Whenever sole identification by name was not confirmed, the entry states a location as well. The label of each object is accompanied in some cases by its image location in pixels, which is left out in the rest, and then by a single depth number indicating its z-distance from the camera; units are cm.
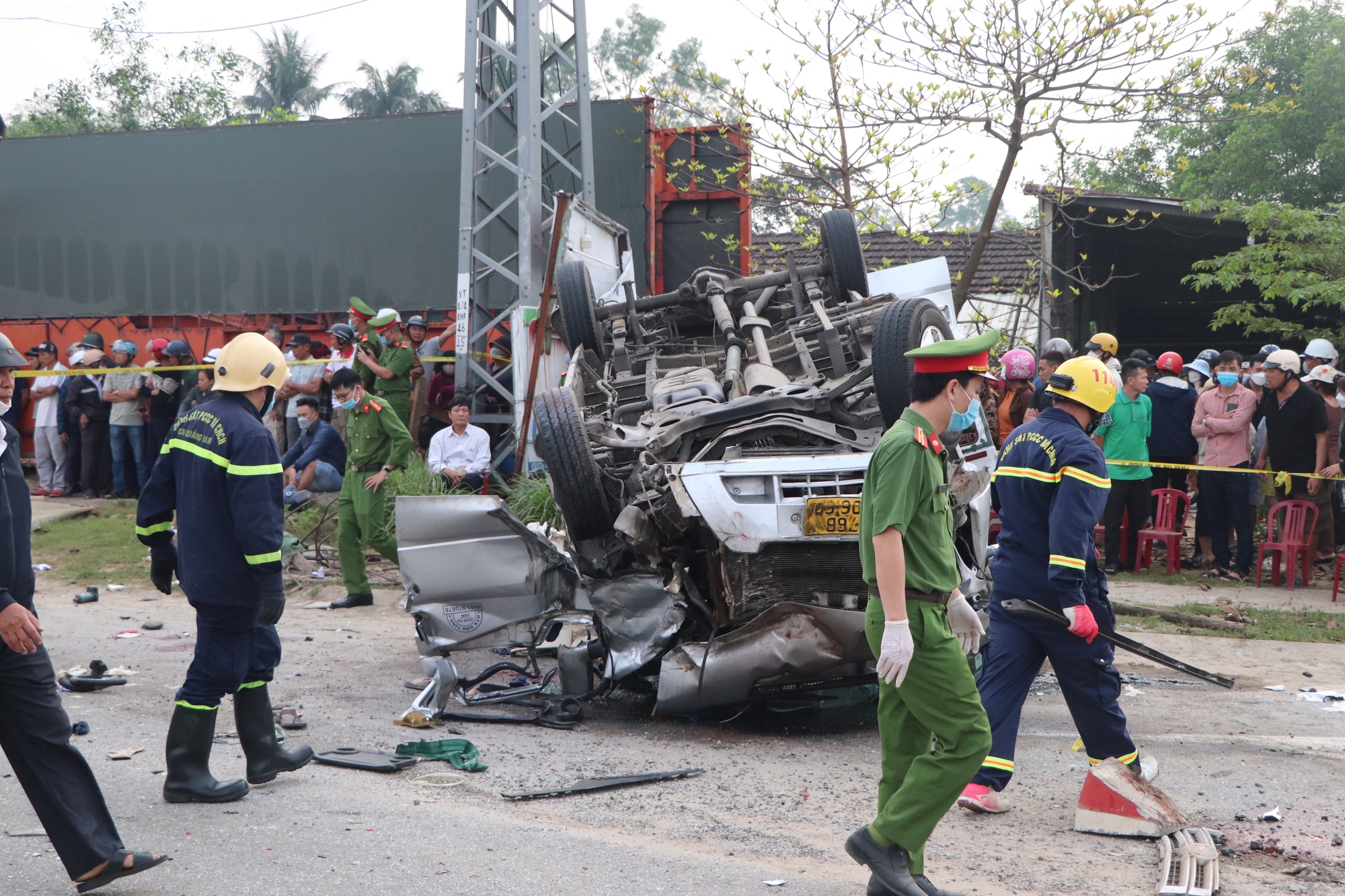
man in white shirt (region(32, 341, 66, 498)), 1331
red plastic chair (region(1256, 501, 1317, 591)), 913
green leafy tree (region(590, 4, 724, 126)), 1184
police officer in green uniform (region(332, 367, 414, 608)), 824
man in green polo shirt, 955
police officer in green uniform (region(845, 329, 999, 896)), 334
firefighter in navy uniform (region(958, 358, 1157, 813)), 421
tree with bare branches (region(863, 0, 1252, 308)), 962
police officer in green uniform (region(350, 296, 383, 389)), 1012
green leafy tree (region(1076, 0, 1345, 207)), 2416
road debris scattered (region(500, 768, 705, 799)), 441
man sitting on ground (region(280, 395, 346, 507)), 1052
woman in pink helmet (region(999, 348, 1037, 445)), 963
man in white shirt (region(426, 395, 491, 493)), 963
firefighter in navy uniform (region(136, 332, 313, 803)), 424
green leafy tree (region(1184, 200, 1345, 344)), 1198
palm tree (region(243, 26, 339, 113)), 4756
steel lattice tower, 1090
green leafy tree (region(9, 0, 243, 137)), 3500
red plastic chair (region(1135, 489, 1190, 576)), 975
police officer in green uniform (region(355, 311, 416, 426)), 1018
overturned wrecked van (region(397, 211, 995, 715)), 509
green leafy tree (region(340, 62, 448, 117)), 4694
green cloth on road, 481
